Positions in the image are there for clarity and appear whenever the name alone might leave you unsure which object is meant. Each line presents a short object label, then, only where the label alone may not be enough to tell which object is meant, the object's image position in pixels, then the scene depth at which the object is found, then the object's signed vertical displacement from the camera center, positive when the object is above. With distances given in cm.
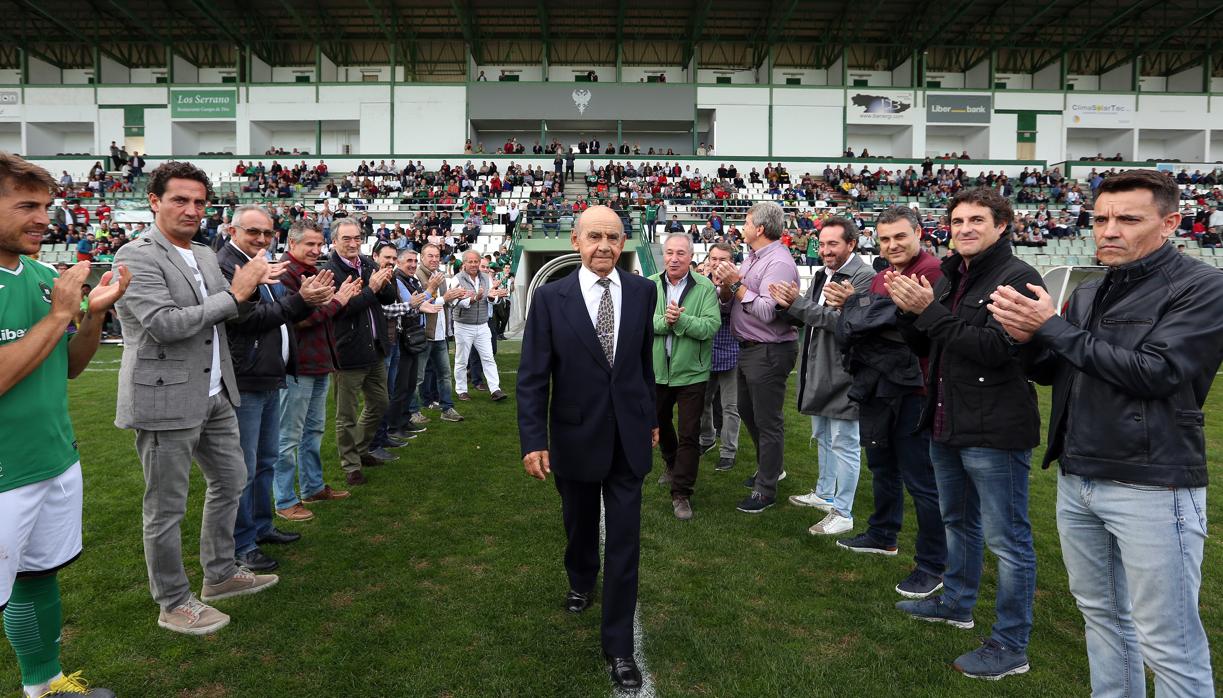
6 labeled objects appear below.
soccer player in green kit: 223 -28
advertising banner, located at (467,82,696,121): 3578 +1336
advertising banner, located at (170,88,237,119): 3575 +1290
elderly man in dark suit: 293 -22
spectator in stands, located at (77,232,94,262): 1906 +309
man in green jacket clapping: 492 -1
